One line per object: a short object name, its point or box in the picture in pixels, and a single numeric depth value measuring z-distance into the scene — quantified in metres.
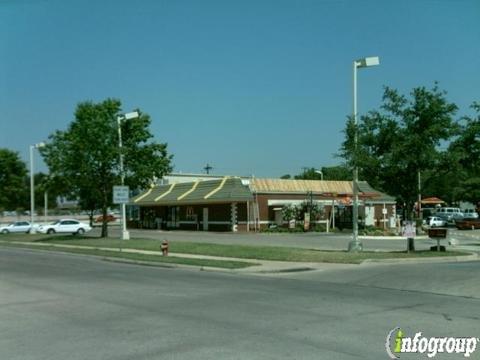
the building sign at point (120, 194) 28.80
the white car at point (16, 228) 59.94
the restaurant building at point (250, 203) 52.62
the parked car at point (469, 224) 58.03
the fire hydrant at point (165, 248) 25.92
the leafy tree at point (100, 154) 37.50
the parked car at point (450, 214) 64.93
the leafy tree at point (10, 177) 65.69
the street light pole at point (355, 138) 24.53
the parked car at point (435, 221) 59.59
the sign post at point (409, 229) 24.25
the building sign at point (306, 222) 50.06
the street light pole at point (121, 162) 36.56
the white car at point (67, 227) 54.31
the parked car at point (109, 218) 90.54
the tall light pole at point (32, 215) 51.57
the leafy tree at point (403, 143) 23.47
